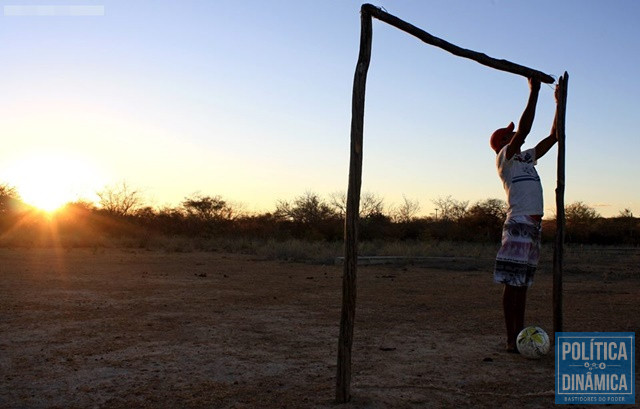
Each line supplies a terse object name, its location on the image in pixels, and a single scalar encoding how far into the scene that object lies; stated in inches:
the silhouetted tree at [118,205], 1852.7
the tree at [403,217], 1732.5
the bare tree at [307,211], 1717.2
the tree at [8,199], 1369.3
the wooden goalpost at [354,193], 162.6
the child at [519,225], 219.1
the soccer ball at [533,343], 209.2
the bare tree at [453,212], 1952.8
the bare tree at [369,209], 1697.6
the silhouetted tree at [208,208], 2012.8
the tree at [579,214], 1859.0
